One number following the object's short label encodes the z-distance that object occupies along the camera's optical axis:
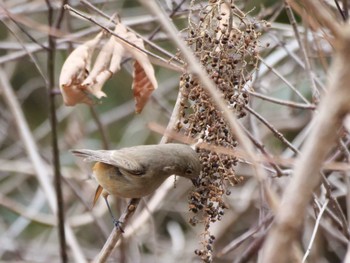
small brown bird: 5.04
